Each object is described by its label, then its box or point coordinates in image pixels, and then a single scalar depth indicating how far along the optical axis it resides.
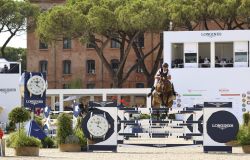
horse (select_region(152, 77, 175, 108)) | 34.84
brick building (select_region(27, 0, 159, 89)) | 100.62
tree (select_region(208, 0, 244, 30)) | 81.72
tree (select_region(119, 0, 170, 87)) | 83.75
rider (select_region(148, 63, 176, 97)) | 34.03
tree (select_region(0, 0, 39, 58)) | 98.56
